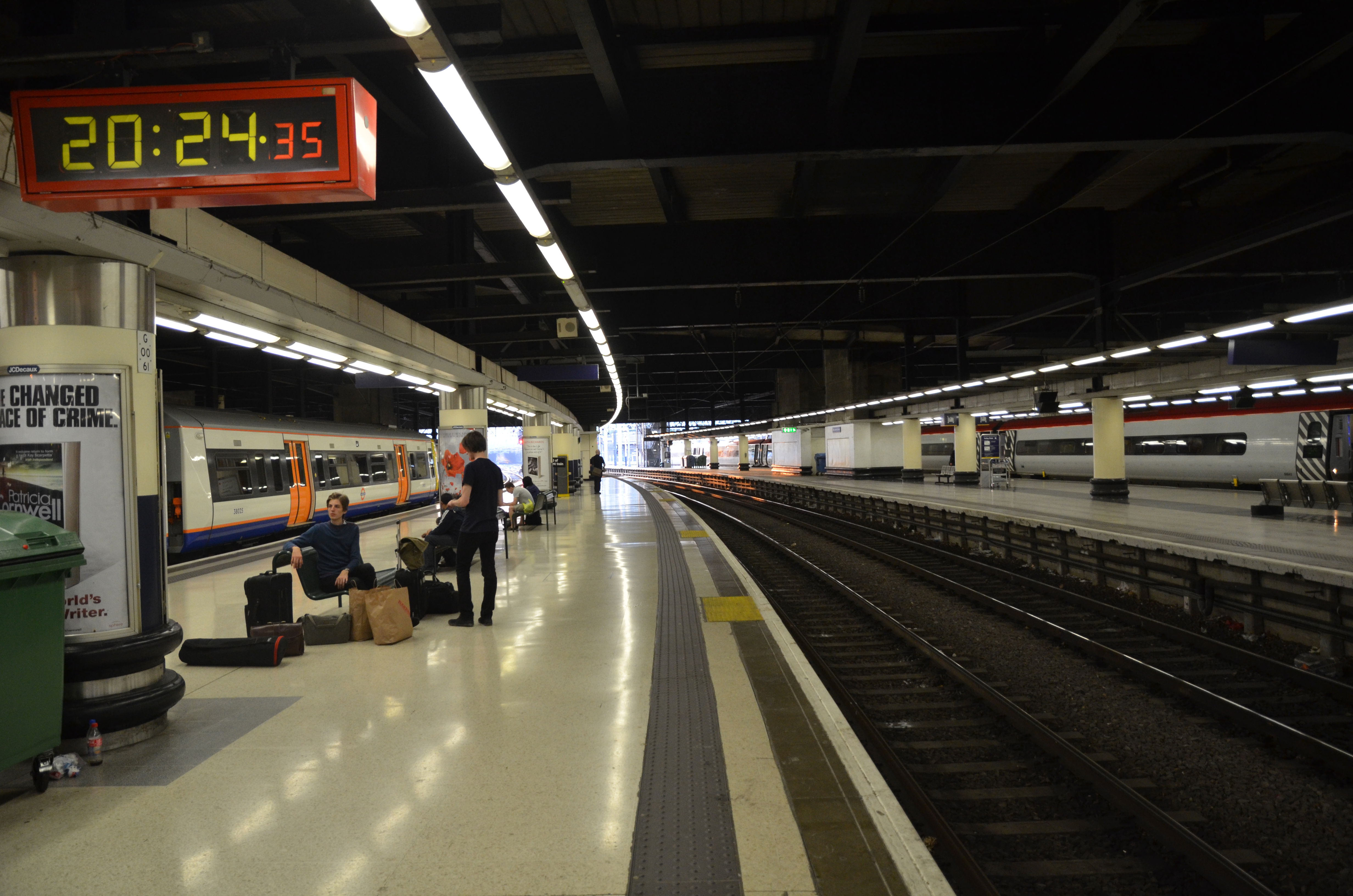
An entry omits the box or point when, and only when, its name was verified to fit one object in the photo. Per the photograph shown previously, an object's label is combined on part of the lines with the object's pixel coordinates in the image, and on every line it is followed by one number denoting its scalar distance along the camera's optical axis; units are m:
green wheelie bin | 3.28
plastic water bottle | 3.76
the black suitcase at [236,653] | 5.54
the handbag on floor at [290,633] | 5.74
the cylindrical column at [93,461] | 3.98
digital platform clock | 3.63
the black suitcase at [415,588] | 6.89
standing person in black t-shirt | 6.54
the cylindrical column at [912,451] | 32.41
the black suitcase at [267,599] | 6.05
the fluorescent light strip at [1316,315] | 8.19
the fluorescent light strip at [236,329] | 7.51
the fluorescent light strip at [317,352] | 9.73
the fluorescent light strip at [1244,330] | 9.33
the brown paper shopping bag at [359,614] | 6.28
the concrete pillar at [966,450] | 29.62
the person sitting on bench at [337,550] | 6.50
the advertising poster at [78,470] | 3.98
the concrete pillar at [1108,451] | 20.17
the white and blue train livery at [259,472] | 12.34
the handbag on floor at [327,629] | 6.19
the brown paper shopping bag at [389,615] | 6.12
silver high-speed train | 18.94
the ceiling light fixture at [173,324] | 7.14
